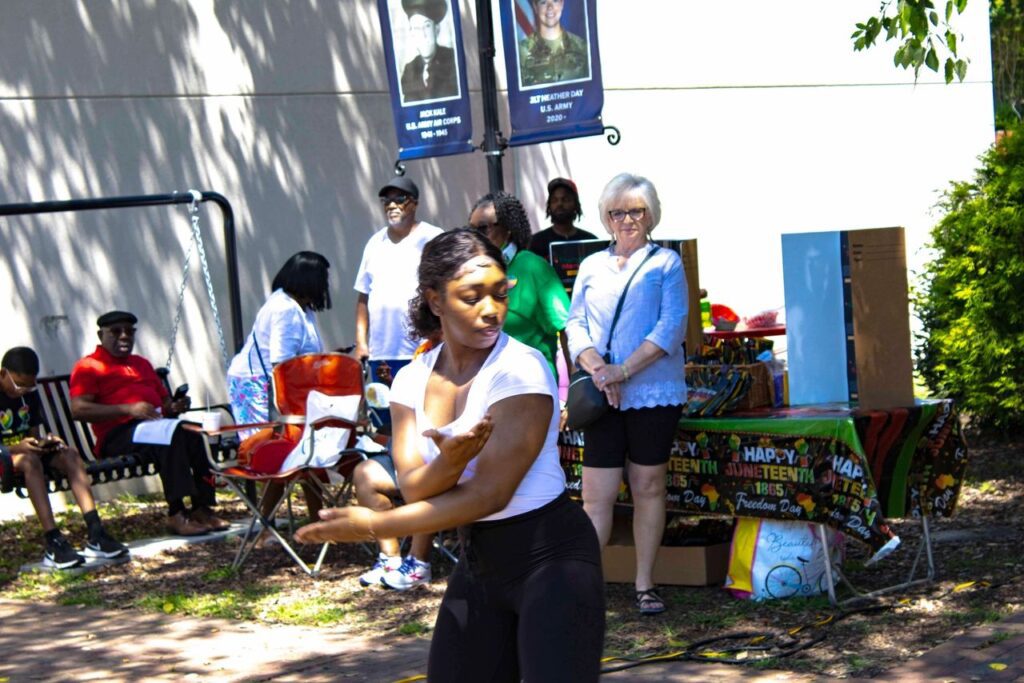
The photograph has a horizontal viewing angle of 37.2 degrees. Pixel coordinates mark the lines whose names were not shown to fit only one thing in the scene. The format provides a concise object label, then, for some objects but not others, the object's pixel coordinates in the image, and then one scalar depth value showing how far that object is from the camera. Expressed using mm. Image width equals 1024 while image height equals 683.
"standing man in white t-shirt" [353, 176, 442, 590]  8438
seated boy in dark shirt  8359
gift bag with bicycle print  6730
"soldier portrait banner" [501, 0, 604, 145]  8945
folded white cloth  7887
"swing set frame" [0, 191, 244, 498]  8758
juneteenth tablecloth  6457
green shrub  10148
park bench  8805
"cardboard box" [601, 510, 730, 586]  7102
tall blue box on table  6820
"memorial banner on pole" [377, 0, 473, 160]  9539
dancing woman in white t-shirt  3473
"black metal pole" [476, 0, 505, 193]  9188
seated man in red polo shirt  8984
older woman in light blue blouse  6637
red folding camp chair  7934
